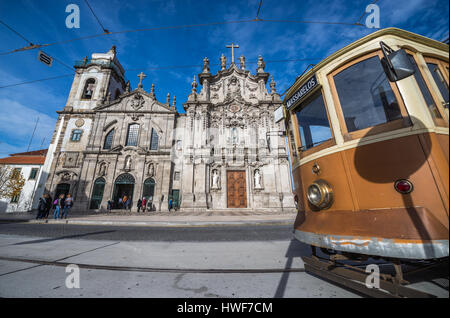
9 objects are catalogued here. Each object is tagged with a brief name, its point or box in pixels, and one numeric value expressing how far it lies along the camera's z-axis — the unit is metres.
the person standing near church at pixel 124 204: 17.85
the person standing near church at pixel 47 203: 11.88
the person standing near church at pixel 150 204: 17.46
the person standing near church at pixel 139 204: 16.99
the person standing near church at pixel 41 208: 11.77
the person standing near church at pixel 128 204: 17.52
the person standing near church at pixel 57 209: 11.41
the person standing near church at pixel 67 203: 11.86
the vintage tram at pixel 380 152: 1.47
